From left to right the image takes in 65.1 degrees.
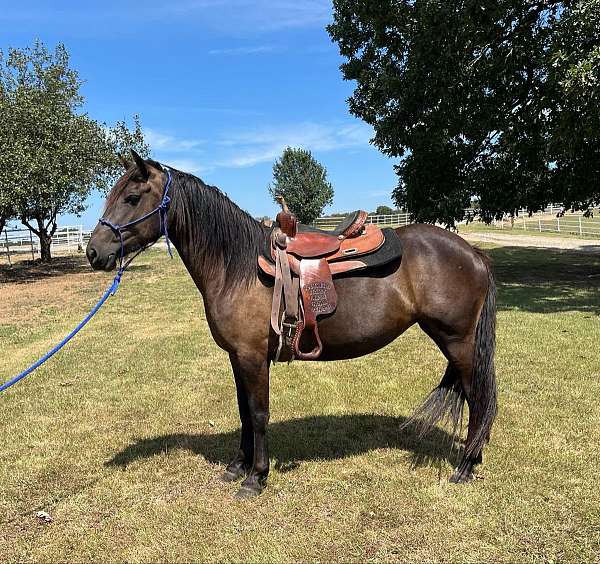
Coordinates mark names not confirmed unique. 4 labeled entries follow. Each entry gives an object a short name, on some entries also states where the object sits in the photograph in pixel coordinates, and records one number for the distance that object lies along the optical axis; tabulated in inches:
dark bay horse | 119.3
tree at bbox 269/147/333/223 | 1931.6
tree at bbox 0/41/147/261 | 556.7
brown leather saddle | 121.7
